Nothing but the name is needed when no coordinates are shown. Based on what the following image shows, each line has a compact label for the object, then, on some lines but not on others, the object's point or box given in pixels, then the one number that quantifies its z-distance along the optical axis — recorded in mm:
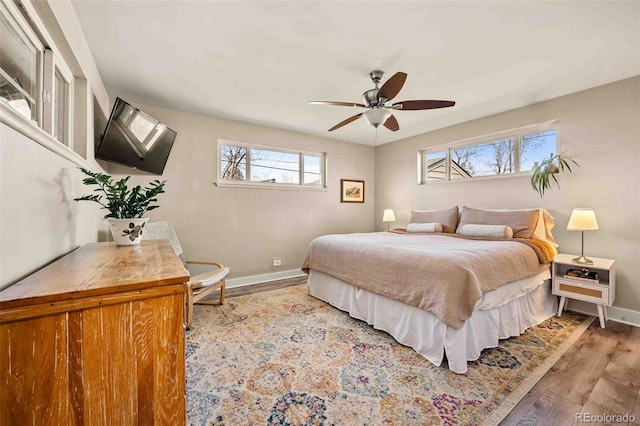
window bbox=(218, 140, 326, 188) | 3986
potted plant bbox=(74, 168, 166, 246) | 1505
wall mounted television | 2195
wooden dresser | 594
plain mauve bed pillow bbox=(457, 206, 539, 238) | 2990
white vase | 1505
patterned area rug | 1501
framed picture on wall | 5090
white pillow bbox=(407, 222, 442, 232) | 3757
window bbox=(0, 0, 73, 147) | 1138
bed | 1928
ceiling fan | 2261
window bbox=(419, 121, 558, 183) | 3373
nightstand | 2505
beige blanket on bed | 1896
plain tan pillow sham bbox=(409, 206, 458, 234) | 3758
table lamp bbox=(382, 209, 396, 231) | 4852
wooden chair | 2652
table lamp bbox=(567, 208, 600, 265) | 2629
